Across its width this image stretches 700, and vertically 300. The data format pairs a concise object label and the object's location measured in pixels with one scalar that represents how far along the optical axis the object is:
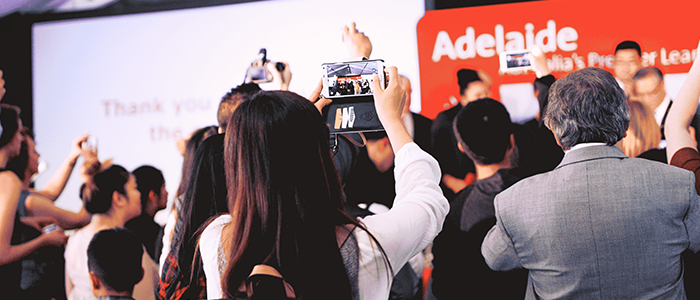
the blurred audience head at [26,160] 2.86
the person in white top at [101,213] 2.75
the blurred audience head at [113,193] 2.96
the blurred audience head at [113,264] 2.25
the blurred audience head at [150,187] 3.09
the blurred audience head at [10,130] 2.77
